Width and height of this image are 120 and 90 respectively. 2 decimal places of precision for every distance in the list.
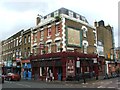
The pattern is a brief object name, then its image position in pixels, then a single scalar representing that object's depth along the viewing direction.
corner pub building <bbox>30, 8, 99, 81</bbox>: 14.53
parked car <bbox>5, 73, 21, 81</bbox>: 15.45
